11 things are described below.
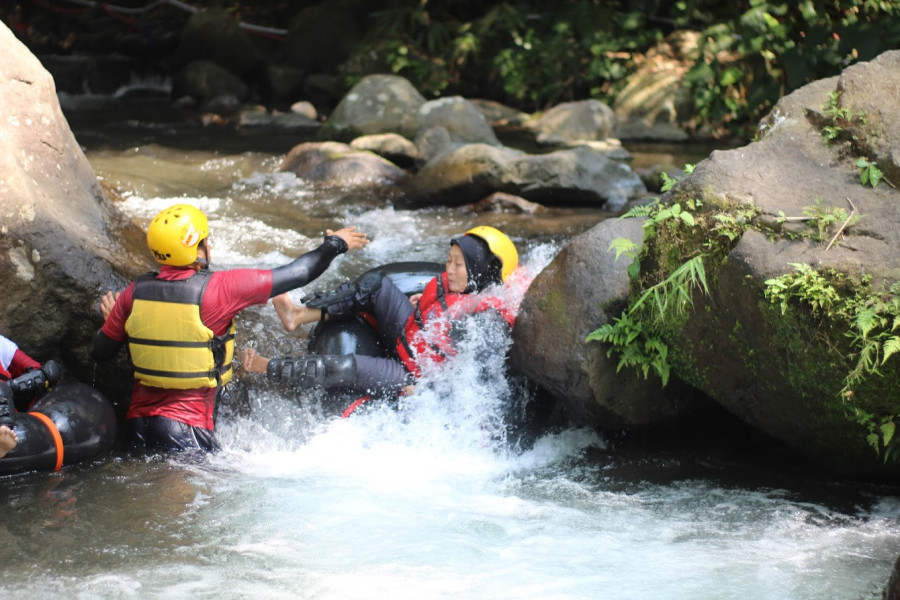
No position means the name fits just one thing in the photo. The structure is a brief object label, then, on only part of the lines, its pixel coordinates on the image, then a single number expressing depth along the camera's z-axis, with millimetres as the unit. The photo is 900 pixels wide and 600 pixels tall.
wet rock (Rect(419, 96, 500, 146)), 23984
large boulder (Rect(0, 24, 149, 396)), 9820
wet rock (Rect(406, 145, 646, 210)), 19531
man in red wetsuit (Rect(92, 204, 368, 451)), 9250
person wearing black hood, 10734
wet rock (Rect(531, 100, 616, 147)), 26578
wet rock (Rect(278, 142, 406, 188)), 21297
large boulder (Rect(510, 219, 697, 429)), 9703
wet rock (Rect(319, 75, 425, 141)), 26062
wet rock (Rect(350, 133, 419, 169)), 22812
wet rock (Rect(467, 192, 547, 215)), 19469
